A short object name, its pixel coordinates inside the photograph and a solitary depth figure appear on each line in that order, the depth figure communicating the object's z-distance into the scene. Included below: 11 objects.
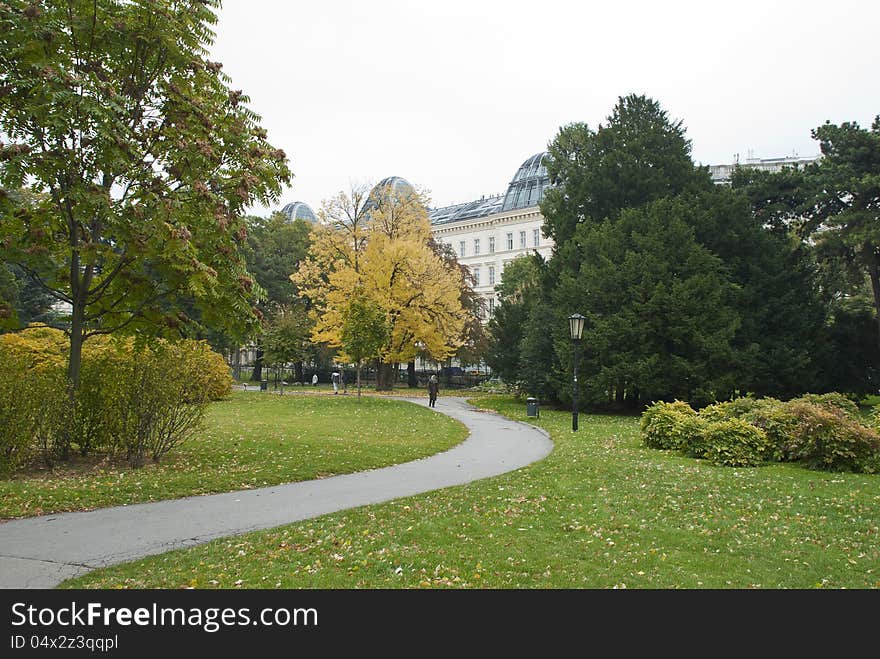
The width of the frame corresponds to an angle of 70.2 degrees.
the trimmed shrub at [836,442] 12.30
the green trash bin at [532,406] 25.02
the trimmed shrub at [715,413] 15.61
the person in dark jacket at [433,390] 29.19
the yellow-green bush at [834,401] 14.95
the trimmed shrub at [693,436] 14.19
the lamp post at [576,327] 19.68
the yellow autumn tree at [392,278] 36.22
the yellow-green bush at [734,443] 13.10
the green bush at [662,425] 15.14
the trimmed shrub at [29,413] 10.38
